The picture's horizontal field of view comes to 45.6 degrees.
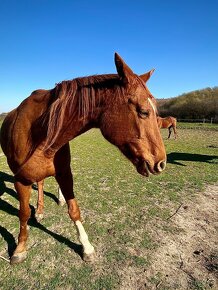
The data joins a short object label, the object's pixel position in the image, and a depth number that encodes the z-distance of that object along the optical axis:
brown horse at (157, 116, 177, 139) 18.07
